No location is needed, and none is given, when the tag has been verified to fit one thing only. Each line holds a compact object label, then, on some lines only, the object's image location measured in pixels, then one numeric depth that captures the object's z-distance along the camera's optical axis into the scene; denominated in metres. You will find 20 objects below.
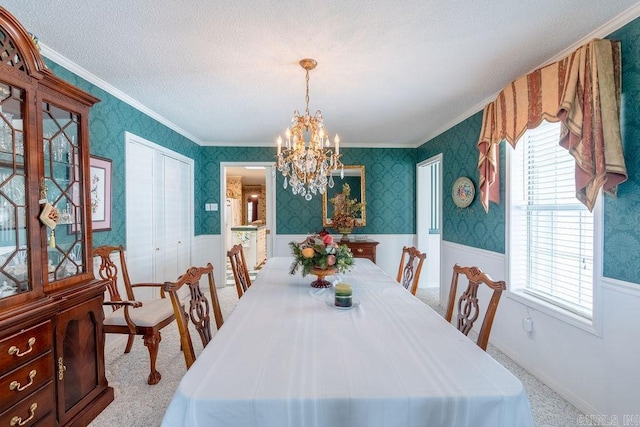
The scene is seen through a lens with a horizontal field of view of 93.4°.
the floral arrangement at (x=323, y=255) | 1.99
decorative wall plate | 3.30
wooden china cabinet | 1.42
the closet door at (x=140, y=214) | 3.09
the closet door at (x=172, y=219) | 3.68
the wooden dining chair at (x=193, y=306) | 1.35
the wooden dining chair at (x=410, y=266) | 2.36
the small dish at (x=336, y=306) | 1.65
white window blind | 2.09
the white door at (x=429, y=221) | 4.91
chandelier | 2.39
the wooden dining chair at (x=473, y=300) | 1.41
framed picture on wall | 2.55
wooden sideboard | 4.68
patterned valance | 1.71
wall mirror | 4.98
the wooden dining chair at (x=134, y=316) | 2.22
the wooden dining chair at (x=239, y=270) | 2.38
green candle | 1.65
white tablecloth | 0.87
